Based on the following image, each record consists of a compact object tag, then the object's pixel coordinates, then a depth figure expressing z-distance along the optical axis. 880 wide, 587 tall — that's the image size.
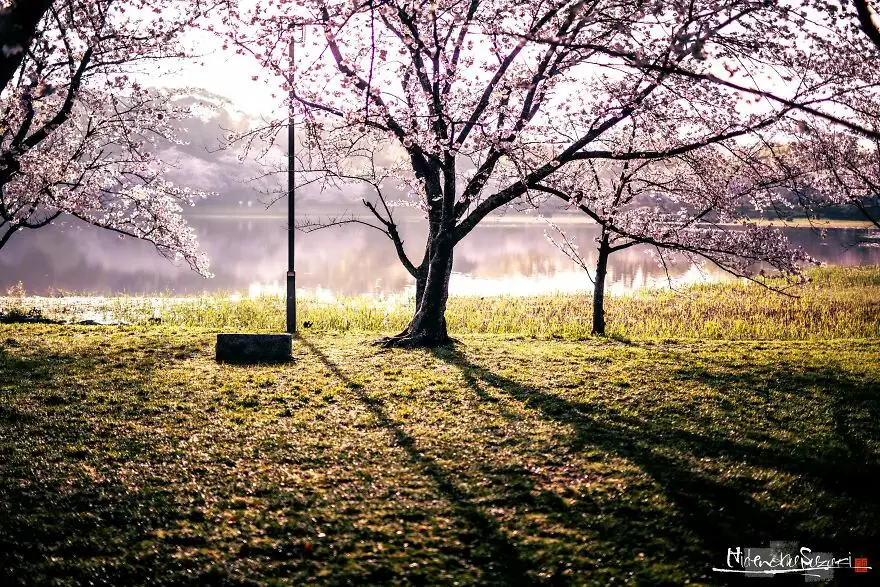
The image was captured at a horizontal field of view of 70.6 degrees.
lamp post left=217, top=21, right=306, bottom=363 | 11.80
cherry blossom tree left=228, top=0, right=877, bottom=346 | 10.69
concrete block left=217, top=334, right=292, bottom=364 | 11.80
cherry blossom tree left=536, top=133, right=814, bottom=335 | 13.19
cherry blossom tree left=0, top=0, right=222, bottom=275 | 12.99
